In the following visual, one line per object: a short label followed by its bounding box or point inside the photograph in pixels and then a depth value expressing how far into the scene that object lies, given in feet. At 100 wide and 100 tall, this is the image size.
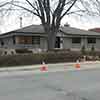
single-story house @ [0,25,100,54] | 113.50
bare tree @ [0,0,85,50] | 89.81
